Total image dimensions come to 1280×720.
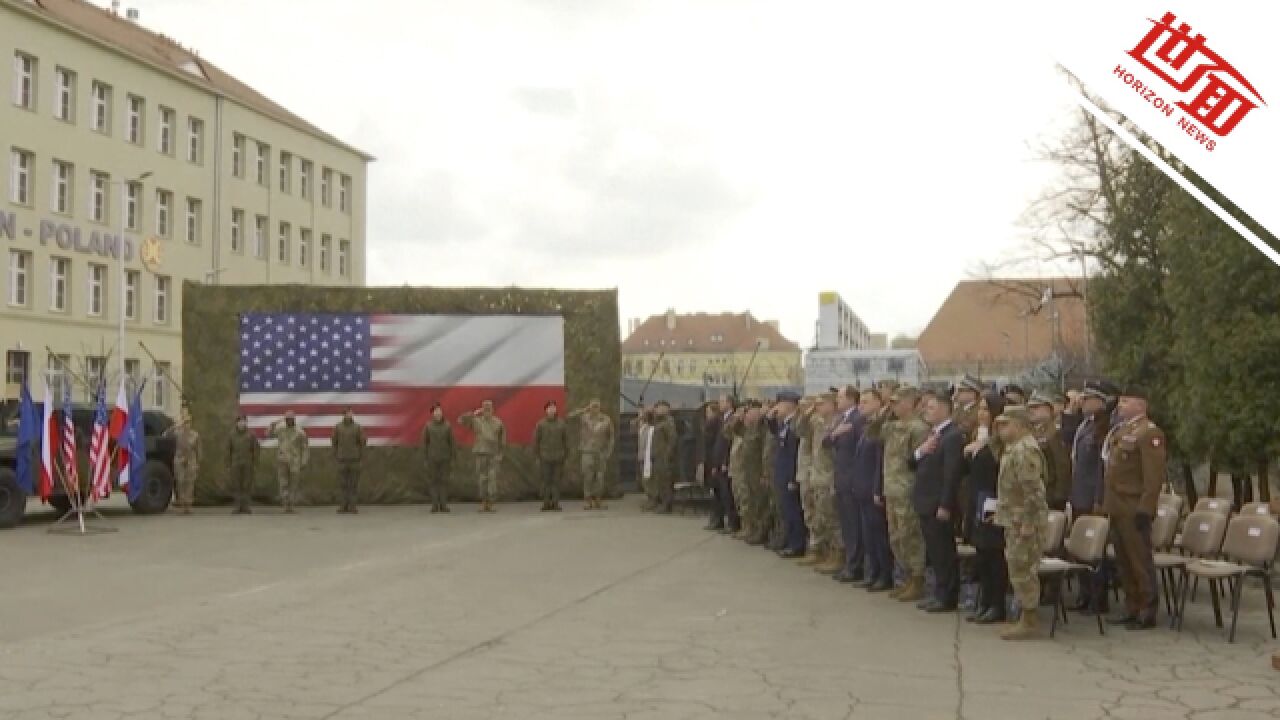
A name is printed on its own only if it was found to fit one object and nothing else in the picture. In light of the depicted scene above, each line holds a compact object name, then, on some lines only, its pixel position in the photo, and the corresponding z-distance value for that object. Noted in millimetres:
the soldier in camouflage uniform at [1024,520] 9023
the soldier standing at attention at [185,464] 21047
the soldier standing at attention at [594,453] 21578
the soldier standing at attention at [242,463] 20834
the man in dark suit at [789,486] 14164
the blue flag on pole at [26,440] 17391
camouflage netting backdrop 21922
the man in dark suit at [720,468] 17062
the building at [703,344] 112400
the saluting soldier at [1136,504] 9391
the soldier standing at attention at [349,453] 20844
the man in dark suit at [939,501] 10031
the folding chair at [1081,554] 9273
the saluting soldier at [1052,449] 10797
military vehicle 17625
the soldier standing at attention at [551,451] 21438
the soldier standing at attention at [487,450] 21312
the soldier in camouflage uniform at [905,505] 10766
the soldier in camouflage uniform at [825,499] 12852
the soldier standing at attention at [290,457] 21016
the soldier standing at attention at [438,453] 20969
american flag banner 22203
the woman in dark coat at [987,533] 9547
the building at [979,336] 67062
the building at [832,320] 63125
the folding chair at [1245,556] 8969
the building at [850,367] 40969
